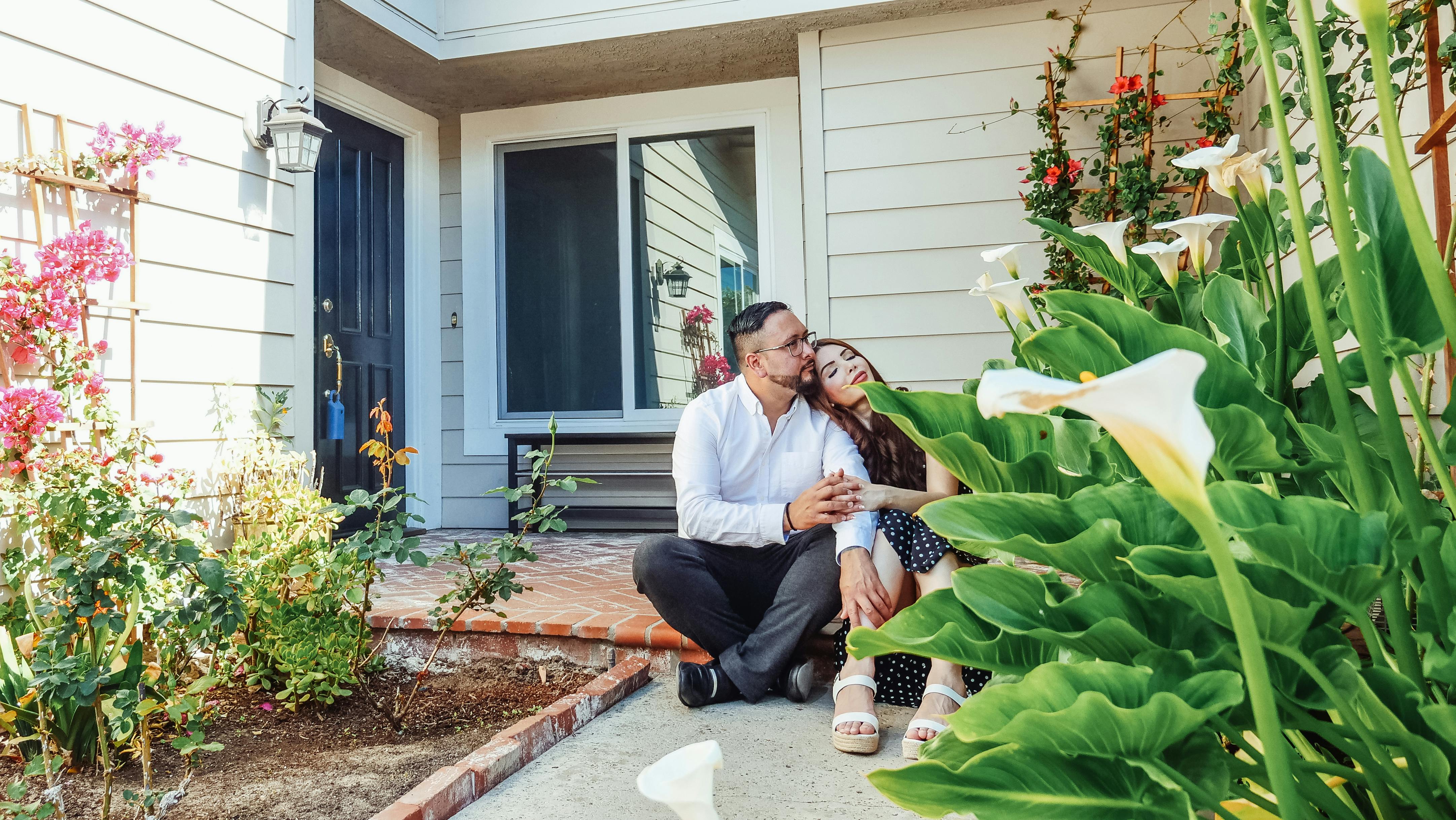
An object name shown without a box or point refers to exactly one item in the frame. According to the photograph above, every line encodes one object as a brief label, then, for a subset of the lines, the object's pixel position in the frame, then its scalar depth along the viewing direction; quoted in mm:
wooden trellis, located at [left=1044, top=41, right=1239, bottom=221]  2850
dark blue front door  4203
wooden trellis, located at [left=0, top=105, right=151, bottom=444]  2521
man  2133
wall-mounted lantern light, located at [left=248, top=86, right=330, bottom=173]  3295
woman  1912
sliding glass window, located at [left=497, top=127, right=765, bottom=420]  4750
